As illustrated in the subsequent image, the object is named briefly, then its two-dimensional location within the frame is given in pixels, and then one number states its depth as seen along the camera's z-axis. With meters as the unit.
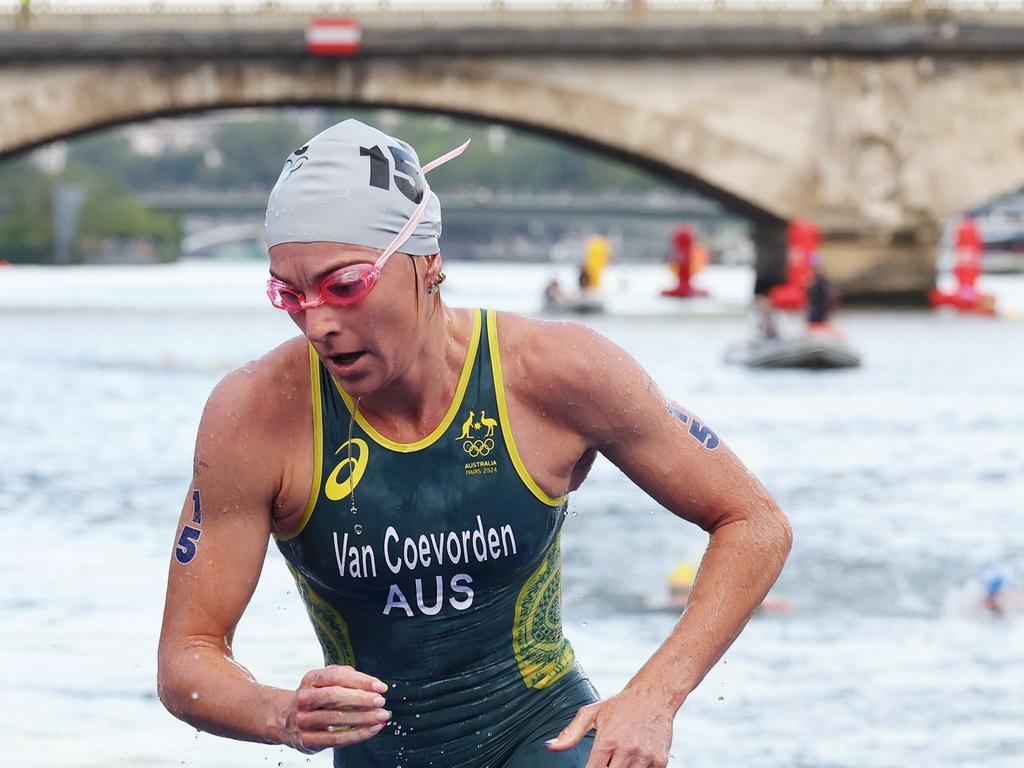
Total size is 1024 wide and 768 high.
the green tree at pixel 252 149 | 173.25
